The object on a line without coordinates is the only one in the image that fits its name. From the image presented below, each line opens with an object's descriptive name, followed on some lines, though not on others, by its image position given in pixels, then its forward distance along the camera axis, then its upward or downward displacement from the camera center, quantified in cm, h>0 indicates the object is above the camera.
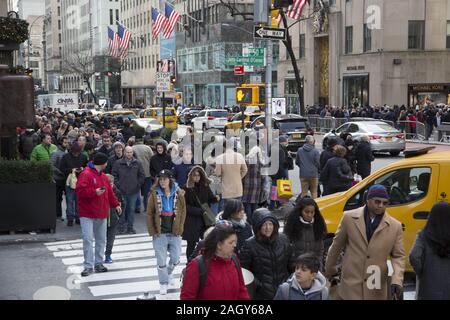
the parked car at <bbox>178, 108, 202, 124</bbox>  5340 -171
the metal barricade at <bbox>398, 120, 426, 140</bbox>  3488 -189
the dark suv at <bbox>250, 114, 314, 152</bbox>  2729 -137
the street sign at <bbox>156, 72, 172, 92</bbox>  2352 +34
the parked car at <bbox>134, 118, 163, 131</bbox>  3316 -141
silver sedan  2766 -171
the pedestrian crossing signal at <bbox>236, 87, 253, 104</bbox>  1716 -6
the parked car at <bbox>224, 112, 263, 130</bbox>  3622 -147
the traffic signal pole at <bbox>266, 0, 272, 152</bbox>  1576 +12
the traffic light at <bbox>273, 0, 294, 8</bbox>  1429 +180
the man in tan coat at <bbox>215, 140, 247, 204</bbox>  1234 -140
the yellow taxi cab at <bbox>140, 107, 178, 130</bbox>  3966 -137
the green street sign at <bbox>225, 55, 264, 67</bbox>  2148 +98
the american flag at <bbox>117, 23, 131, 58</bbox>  5094 +405
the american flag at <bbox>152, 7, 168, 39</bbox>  4053 +413
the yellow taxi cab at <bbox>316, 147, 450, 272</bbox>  896 -131
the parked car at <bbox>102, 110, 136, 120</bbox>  3845 -114
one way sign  1462 +123
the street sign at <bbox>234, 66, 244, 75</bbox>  2803 +90
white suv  4341 -167
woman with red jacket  529 -137
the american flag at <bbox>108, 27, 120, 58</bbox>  5278 +391
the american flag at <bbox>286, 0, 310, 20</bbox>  3293 +386
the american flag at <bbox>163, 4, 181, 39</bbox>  4134 +431
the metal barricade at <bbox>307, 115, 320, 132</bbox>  4201 -180
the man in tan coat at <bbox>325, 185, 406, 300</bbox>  657 -149
